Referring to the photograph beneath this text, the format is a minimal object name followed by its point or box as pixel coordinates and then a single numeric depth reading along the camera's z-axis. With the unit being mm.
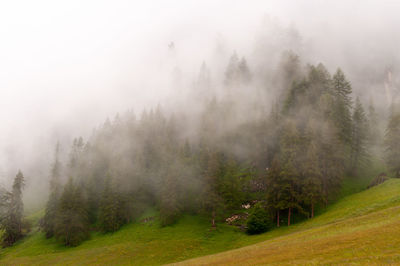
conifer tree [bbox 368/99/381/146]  93275
